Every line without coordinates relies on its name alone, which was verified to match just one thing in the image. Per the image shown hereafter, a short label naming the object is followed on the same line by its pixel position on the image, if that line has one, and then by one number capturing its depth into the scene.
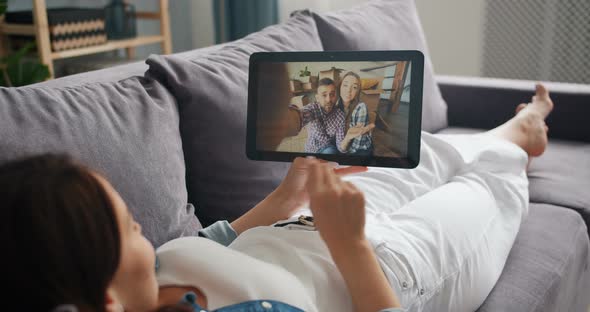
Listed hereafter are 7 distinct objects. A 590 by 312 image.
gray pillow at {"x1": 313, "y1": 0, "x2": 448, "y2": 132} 1.68
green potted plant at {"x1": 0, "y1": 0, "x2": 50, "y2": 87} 2.19
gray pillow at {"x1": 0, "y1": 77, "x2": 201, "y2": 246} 0.92
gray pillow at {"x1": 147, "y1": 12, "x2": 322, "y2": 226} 1.20
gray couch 0.96
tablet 1.00
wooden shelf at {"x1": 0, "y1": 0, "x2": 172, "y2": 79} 2.42
